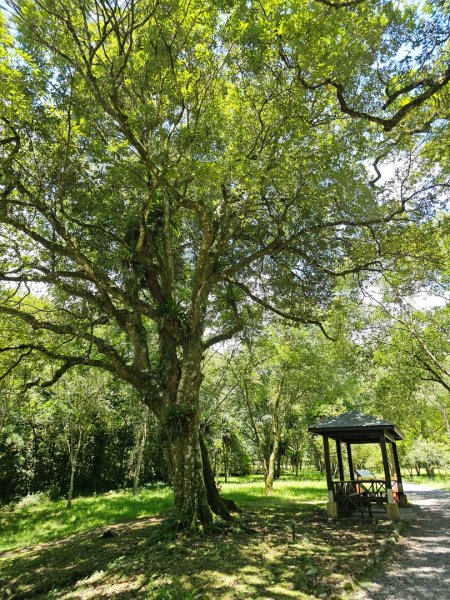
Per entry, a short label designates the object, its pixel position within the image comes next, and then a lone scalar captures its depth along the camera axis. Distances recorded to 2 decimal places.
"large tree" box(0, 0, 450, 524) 6.33
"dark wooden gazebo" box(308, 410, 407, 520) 10.18
